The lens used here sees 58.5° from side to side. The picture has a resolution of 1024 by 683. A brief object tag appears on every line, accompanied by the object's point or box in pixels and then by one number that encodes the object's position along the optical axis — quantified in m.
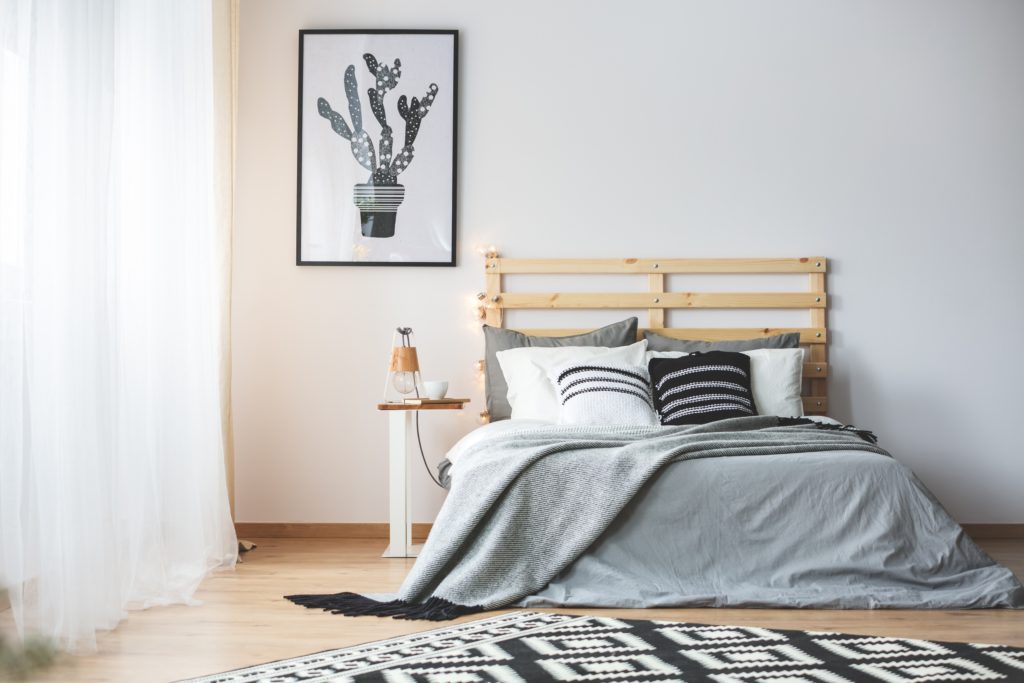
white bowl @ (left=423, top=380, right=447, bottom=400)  3.78
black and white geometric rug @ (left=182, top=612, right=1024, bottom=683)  2.03
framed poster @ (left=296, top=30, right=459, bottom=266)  4.20
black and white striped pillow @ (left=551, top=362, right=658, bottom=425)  3.48
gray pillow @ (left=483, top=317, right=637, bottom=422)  3.96
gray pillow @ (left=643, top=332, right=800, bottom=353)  3.98
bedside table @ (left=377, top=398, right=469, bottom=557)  3.63
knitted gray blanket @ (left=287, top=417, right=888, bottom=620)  2.73
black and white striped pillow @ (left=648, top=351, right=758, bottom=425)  3.54
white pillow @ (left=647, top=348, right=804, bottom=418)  3.76
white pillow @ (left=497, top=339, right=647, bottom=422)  3.71
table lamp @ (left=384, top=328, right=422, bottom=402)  3.75
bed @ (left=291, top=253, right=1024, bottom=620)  2.71
